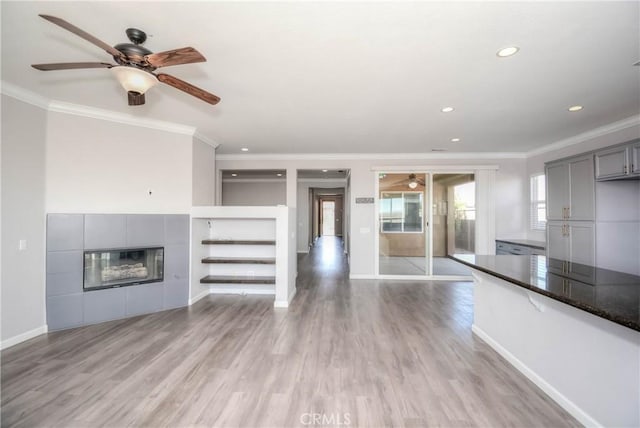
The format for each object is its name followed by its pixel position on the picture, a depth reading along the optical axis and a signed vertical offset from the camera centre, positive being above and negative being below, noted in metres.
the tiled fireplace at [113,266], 3.28 -0.63
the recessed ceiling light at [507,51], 2.12 +1.34
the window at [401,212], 6.05 +0.16
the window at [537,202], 5.37 +0.34
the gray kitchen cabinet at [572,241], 3.59 -0.32
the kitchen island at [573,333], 1.56 -0.84
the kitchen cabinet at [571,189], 3.63 +0.43
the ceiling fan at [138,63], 1.79 +1.09
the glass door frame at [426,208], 5.77 +0.24
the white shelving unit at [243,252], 4.23 -0.57
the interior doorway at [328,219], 19.31 +0.00
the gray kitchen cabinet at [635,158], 3.08 +0.69
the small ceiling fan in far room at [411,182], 5.98 +0.83
